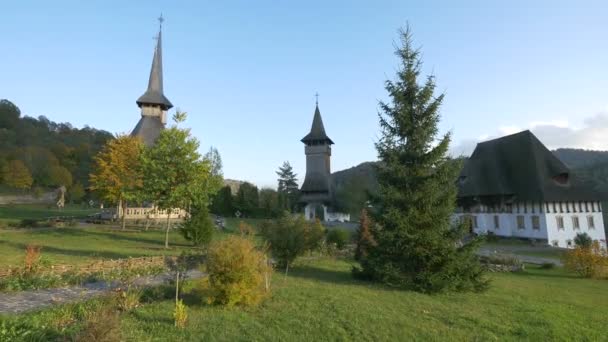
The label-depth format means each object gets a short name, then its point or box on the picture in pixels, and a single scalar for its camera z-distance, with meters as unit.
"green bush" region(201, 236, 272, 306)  8.59
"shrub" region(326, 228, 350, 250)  23.34
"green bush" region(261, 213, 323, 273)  14.38
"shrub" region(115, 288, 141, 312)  8.14
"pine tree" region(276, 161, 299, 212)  68.96
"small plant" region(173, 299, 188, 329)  7.07
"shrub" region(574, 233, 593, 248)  29.48
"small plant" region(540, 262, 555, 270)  19.78
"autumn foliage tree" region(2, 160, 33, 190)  51.75
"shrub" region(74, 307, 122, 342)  5.43
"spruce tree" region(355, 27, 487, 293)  11.52
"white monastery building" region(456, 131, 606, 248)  33.22
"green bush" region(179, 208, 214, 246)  20.81
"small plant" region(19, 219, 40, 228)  27.19
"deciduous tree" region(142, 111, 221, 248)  20.92
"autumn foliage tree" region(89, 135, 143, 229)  26.22
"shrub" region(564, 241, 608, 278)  17.20
